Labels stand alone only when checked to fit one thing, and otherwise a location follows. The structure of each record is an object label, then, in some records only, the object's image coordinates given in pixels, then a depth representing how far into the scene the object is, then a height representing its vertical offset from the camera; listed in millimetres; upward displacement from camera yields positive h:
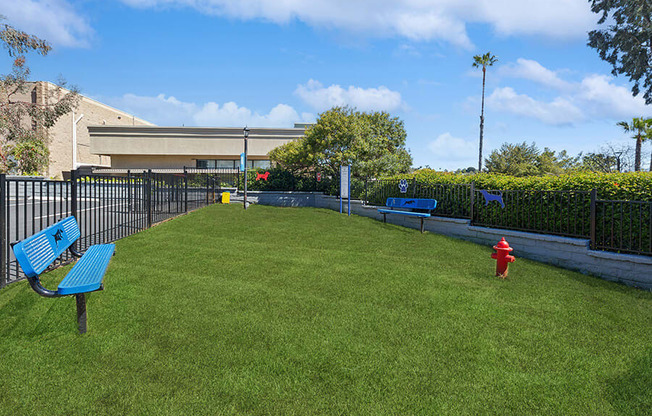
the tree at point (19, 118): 20672 +4905
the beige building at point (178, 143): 36969 +4776
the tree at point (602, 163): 37594 +3711
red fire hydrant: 6035 -1030
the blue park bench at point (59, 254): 3398 -872
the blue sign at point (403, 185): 12938 +299
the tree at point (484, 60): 40625 +15140
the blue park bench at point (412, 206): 11289 -388
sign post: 16328 +530
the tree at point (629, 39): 24750 +11603
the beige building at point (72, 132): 35969 +5952
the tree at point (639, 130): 26534 +5344
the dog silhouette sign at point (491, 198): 9195 -59
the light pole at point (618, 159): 36256 +3860
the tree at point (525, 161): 36906 +3871
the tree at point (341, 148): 20266 +2563
